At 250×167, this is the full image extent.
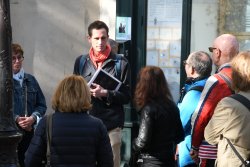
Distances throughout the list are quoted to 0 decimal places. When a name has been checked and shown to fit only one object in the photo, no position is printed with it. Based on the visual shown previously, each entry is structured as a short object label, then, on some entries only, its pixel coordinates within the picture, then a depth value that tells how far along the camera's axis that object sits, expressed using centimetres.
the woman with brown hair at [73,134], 566
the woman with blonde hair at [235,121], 553
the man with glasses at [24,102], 770
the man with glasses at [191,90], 722
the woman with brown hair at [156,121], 678
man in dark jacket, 759
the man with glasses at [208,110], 652
